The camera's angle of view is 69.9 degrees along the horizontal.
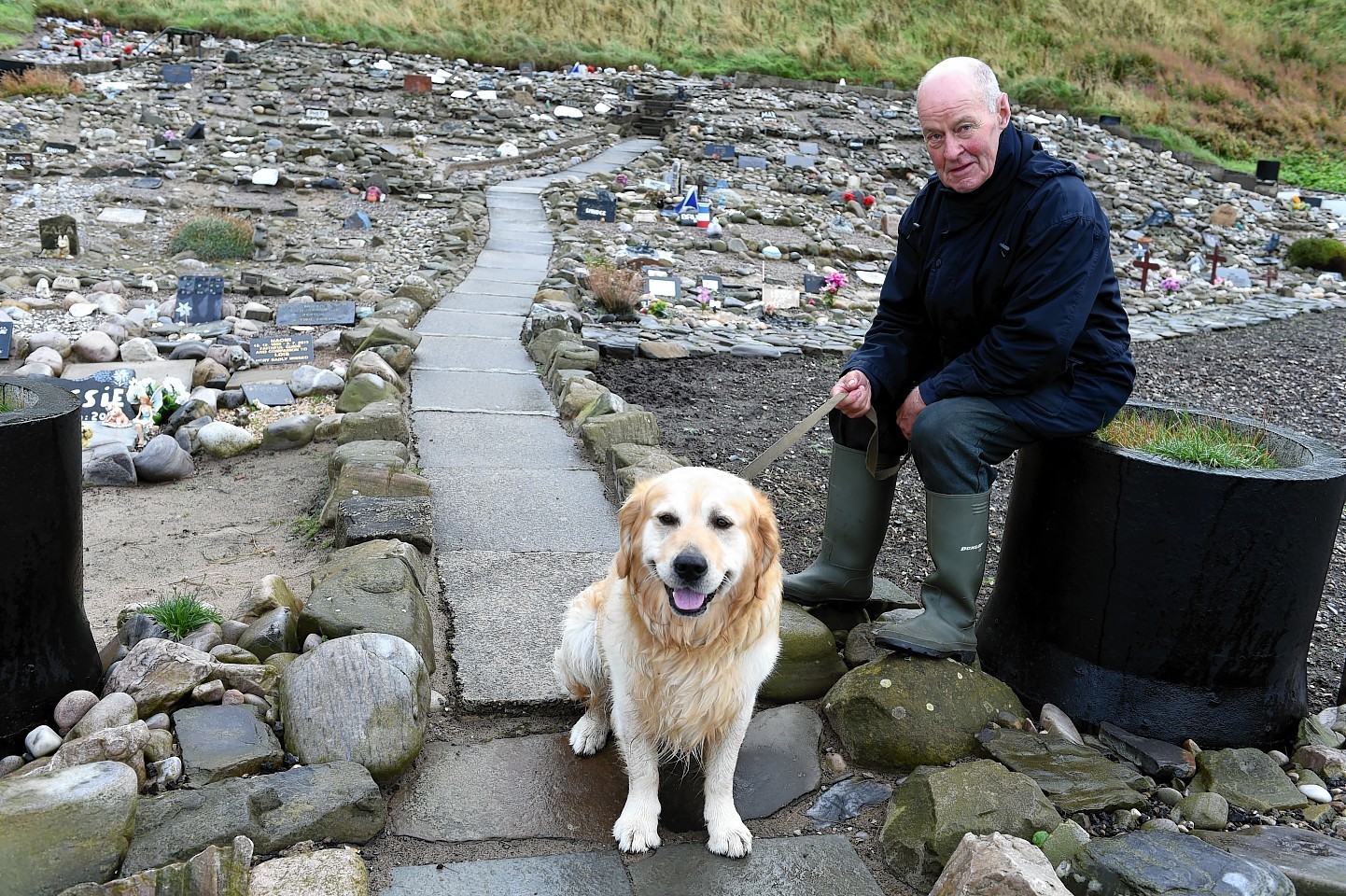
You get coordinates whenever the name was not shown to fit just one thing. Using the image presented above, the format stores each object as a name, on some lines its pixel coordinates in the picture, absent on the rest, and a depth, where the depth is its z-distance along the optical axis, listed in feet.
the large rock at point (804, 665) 11.27
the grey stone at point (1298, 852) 7.68
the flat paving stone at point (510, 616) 11.03
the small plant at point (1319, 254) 60.49
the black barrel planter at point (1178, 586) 9.31
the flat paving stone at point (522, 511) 14.90
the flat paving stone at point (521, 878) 8.13
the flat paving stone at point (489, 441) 18.22
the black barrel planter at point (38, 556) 8.59
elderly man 9.57
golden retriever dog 8.45
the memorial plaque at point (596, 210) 48.08
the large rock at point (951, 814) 8.36
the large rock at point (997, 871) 7.26
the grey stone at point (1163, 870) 7.22
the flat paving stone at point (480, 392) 21.36
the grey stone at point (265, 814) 7.69
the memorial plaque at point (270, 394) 22.22
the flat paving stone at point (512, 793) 8.98
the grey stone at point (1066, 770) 8.96
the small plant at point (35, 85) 67.77
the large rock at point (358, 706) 9.09
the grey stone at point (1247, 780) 9.14
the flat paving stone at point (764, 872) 8.39
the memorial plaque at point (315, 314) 28.86
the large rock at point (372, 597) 10.69
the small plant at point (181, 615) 11.10
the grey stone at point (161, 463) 18.94
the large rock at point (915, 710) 9.79
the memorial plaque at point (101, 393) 20.72
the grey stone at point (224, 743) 8.66
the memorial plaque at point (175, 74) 76.33
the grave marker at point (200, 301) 29.27
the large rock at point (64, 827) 7.17
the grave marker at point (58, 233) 37.83
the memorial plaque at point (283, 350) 24.76
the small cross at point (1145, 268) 47.96
